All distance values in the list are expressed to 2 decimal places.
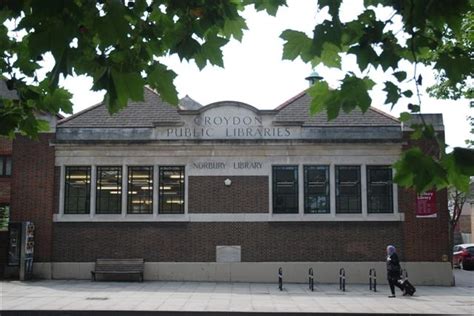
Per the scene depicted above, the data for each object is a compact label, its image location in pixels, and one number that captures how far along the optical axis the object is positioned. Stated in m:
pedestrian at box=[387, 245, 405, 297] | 17.70
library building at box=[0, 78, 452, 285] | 21.91
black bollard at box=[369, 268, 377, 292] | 19.38
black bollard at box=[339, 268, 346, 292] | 19.17
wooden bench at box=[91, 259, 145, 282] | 21.56
